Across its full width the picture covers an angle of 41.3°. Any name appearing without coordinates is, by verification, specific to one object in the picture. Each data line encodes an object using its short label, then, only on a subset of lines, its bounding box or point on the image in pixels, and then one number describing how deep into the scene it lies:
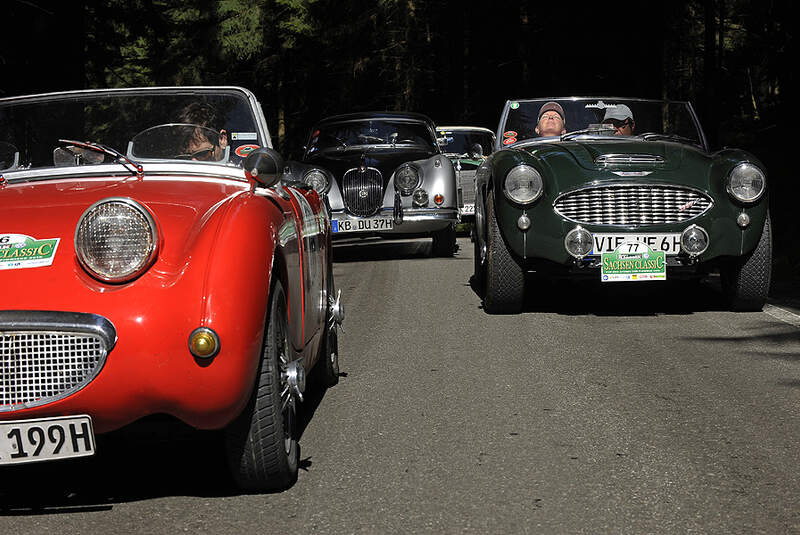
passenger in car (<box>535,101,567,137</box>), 9.09
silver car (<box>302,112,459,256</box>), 11.91
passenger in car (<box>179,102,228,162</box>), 4.64
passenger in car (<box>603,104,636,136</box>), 8.90
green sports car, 7.24
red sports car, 3.14
